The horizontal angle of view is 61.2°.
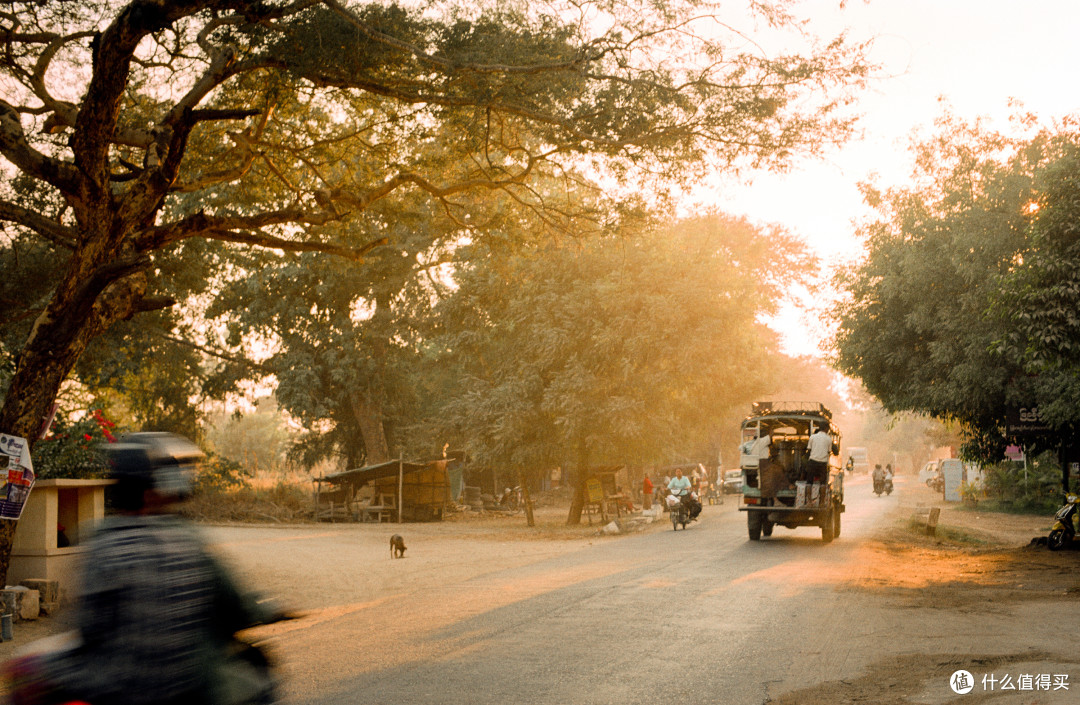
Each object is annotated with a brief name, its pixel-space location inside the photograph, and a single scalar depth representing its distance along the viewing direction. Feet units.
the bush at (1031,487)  114.62
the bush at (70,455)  39.93
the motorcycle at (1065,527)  54.85
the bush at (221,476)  115.96
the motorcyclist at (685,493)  86.38
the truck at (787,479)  63.00
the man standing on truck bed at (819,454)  61.77
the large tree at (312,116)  35.24
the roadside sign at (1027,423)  58.08
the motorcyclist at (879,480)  169.17
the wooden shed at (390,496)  115.24
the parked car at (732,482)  180.67
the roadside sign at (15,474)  32.96
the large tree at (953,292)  58.03
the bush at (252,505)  116.16
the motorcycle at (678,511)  84.94
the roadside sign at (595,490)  99.71
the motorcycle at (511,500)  142.10
